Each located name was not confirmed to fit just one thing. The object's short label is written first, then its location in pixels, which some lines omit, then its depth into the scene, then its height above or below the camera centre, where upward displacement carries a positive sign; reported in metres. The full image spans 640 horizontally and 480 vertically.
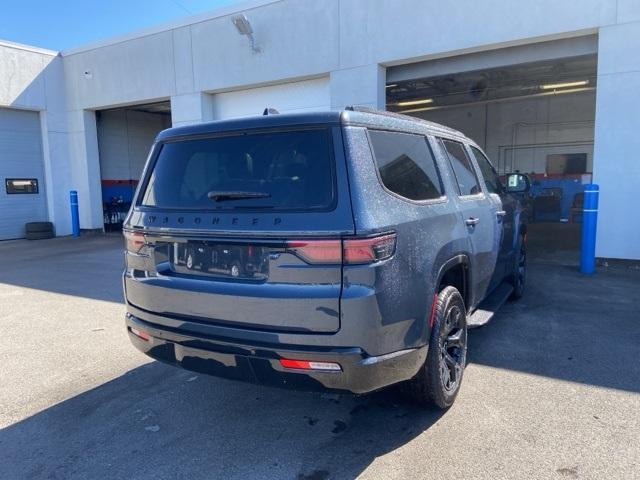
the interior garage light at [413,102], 17.47 +2.86
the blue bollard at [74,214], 15.58 -0.90
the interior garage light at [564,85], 15.49 +3.05
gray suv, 2.51 -0.41
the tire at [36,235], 15.29 -1.54
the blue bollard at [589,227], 7.87 -0.78
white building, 8.48 +2.56
